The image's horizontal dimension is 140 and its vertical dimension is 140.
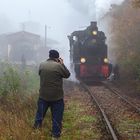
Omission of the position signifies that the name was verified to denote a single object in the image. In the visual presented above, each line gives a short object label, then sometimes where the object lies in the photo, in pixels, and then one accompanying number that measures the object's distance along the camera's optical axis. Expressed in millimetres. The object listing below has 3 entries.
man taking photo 10055
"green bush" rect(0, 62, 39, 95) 15445
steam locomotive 29422
